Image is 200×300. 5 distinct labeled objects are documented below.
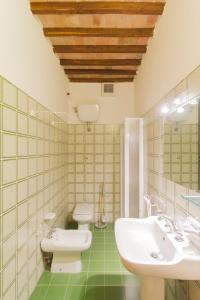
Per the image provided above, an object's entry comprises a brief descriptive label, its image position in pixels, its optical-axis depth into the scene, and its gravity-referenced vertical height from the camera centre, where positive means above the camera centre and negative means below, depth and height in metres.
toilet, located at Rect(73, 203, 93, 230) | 3.12 -0.91
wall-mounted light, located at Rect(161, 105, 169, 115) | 1.94 +0.37
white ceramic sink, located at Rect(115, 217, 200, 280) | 1.08 -0.58
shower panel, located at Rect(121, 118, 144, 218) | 2.97 -0.17
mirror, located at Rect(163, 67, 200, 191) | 1.35 +0.12
